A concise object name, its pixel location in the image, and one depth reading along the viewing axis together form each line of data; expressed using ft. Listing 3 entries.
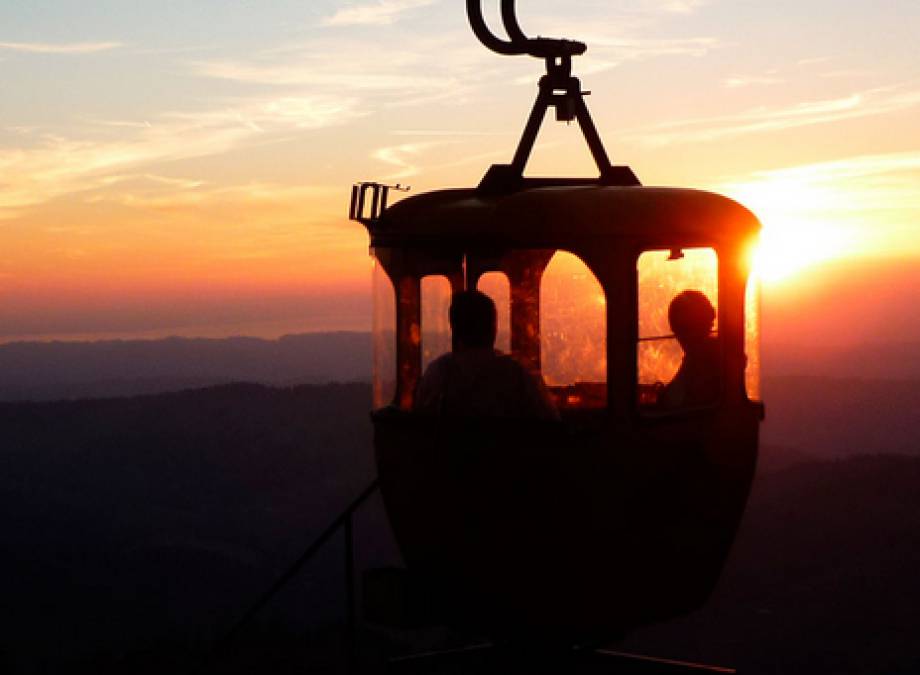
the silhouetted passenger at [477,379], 34.50
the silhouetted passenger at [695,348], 36.35
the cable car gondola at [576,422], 34.55
